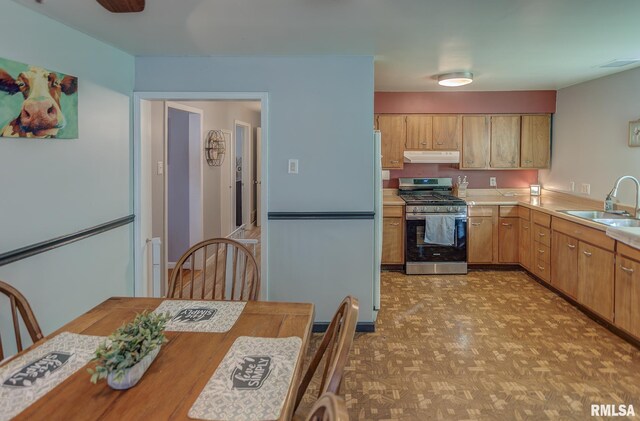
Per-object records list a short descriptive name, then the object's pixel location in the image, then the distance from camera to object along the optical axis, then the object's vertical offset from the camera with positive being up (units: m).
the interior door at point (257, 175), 8.20 +0.26
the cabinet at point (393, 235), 4.81 -0.55
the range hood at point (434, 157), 5.05 +0.39
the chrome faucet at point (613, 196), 3.36 -0.07
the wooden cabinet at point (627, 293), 2.82 -0.73
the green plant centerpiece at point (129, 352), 1.10 -0.46
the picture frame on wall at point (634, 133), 3.52 +0.50
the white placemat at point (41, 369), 1.08 -0.55
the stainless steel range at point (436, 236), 4.71 -0.54
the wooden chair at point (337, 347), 1.03 -0.45
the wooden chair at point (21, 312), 1.54 -0.48
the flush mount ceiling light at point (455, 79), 3.81 +1.03
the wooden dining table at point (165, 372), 1.04 -0.56
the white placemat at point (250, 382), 1.05 -0.56
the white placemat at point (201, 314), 1.58 -0.53
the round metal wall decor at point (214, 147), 5.16 +0.51
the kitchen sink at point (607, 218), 3.46 -0.24
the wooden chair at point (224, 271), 2.03 -0.42
